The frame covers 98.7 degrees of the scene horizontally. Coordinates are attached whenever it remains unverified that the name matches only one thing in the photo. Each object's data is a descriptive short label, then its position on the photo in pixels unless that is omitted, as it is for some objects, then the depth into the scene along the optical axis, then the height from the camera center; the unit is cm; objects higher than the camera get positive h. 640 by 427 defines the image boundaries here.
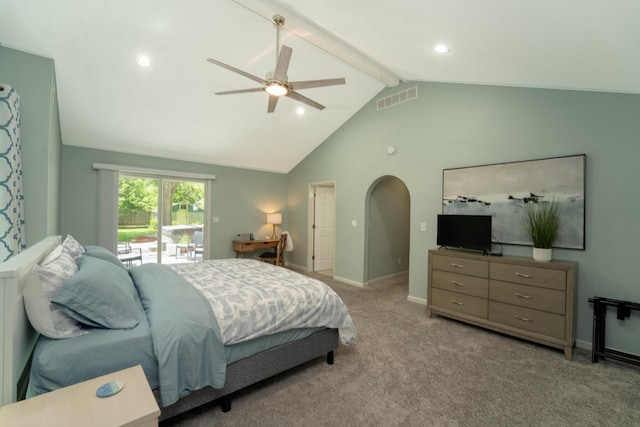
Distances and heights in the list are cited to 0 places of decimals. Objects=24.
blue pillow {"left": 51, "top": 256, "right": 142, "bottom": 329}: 150 -55
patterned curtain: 230 +24
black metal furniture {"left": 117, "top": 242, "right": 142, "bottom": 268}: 482 -86
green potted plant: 283 -11
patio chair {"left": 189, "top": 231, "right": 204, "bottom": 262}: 565 -76
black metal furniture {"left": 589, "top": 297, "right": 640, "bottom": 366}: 248 -101
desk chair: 582 -100
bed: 132 -74
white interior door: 625 -42
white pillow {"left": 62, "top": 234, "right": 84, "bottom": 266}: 209 -35
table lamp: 641 -22
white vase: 282 -41
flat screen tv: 327 -23
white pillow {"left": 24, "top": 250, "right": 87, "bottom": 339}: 134 -50
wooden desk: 579 -79
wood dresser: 261 -87
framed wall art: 286 +26
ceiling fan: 242 +120
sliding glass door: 492 -22
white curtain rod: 452 +63
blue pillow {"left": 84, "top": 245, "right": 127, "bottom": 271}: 246 -45
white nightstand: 97 -77
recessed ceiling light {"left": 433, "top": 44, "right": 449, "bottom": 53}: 264 +161
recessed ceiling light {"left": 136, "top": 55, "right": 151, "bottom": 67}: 316 +170
